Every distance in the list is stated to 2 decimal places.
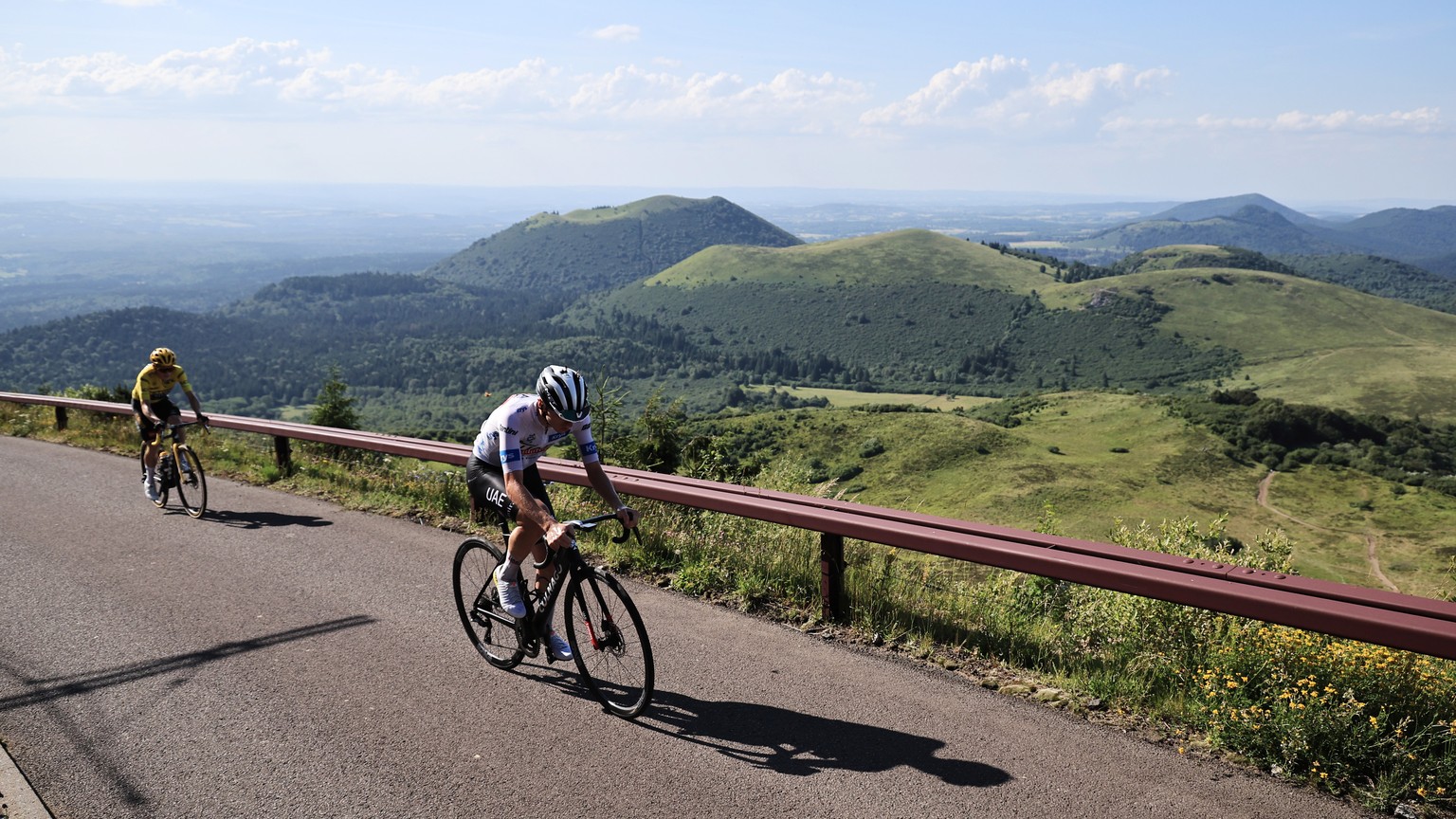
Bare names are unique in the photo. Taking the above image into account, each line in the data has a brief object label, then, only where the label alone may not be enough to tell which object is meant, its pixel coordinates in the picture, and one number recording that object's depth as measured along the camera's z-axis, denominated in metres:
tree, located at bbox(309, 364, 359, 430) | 37.97
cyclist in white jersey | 4.81
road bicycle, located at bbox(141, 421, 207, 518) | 10.02
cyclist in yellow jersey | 9.89
